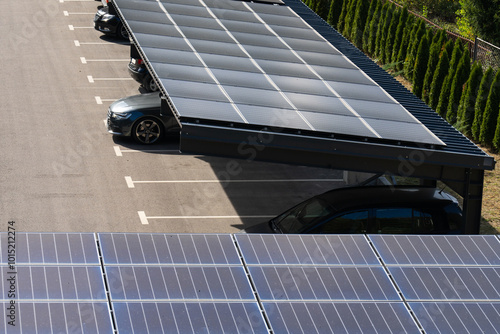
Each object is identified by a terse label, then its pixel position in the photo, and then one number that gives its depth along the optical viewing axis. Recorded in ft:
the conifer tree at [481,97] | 71.46
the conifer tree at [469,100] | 72.64
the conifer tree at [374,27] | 97.86
